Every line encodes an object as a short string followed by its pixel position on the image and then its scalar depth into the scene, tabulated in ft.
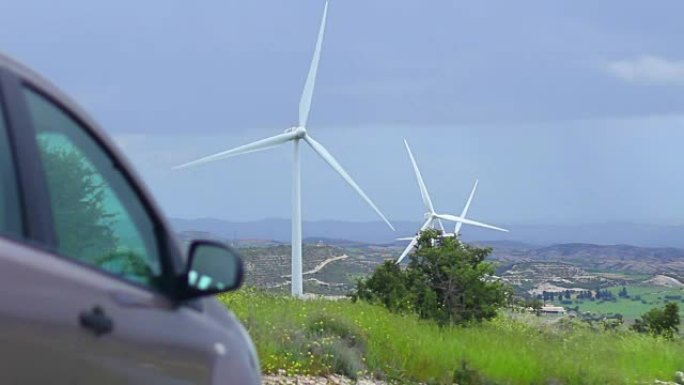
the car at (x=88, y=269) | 20.00
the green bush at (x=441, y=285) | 134.66
